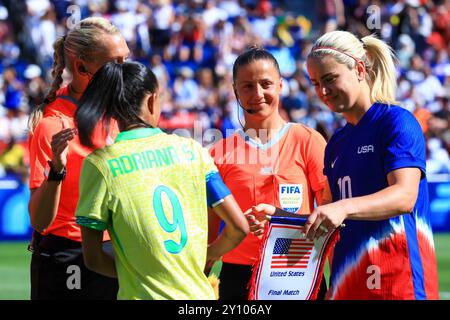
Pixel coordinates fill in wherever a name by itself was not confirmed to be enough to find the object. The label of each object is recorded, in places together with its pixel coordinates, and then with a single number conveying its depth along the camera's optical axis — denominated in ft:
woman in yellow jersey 21.15
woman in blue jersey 24.14
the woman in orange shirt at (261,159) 31.04
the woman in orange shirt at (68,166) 28.63
